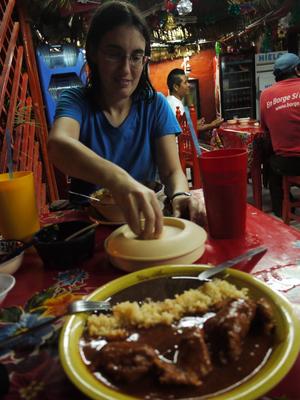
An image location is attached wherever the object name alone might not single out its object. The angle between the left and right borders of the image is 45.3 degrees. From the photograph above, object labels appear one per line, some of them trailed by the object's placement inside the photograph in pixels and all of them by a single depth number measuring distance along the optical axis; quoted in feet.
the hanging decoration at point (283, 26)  19.92
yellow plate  1.61
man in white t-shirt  17.04
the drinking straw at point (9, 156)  3.88
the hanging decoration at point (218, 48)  29.62
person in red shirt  11.43
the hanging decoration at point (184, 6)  14.96
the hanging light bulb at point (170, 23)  17.12
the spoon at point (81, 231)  3.55
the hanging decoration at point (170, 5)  15.21
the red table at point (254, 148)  13.41
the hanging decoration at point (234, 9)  16.70
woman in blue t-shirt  4.17
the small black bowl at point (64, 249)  3.33
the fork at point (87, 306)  2.27
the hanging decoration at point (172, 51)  26.76
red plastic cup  3.42
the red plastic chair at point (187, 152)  14.02
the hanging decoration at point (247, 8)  17.01
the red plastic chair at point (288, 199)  11.08
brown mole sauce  1.70
